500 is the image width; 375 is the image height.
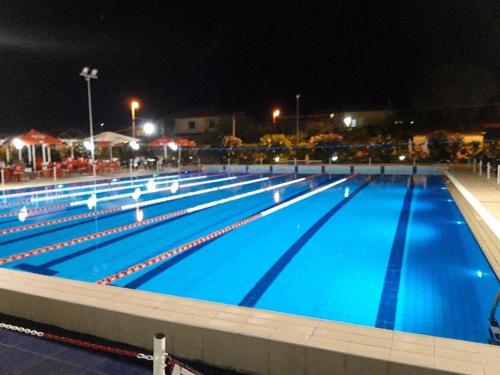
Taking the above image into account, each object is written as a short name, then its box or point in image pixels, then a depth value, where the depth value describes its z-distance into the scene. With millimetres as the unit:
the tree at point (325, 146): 26406
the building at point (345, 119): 35828
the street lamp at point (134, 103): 21281
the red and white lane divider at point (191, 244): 5948
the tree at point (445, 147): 24078
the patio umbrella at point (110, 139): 20766
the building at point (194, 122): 40281
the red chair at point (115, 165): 21703
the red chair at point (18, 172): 16641
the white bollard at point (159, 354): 2066
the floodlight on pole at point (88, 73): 16900
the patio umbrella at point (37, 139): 16516
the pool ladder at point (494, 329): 3595
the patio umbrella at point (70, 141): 20881
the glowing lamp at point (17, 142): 16712
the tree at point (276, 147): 27188
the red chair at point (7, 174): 16484
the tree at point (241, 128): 34875
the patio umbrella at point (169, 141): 22922
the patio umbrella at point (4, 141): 19061
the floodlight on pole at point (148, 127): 29378
